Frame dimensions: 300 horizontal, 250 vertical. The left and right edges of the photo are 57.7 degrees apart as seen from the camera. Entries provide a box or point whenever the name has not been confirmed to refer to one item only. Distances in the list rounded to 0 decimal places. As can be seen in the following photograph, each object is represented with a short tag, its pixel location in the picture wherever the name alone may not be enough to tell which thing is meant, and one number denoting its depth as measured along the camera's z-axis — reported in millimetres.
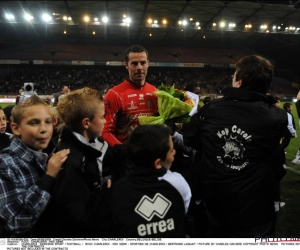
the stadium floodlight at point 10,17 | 23827
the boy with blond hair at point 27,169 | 1451
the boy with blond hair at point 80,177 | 1524
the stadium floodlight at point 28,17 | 23972
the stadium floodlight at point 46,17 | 24422
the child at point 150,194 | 1467
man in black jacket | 1777
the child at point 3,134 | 3135
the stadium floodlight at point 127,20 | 25234
